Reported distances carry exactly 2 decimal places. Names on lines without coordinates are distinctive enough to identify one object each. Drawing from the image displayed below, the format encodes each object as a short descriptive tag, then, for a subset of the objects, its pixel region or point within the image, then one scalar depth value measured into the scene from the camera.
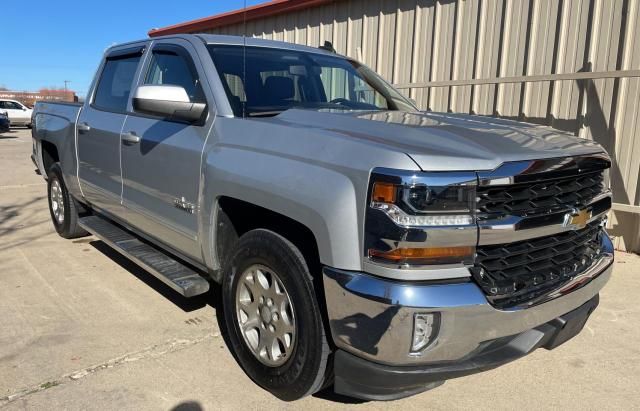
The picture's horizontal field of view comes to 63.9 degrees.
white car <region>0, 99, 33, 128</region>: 26.61
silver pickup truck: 2.06
